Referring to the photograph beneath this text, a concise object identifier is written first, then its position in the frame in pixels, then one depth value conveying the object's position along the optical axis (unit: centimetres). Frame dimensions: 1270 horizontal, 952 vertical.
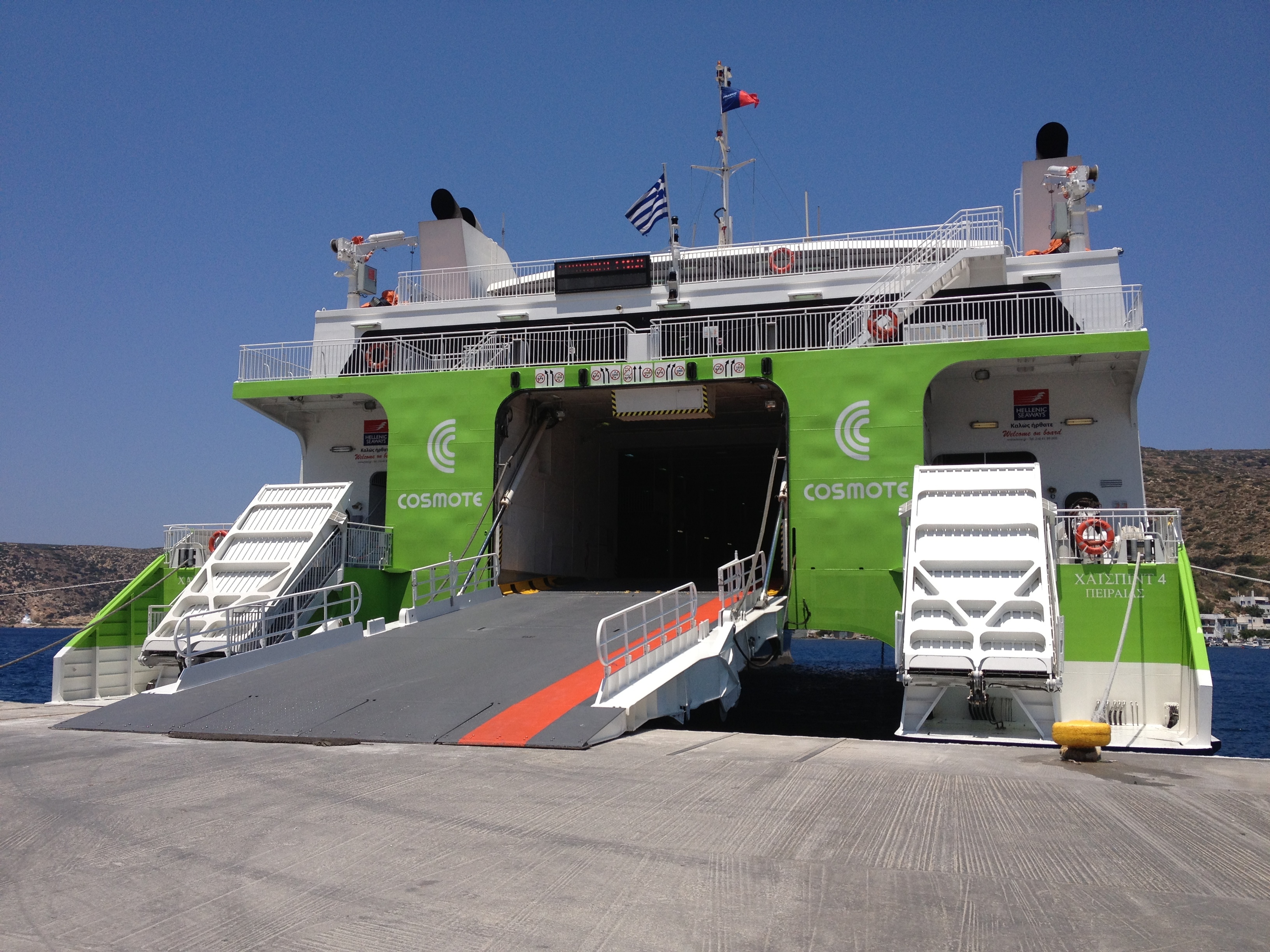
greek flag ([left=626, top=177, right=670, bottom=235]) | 2248
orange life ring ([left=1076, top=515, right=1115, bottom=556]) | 1367
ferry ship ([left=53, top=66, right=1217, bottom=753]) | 1173
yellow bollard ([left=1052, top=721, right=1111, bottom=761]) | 822
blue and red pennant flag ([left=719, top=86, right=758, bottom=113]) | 2562
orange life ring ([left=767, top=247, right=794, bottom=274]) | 2127
